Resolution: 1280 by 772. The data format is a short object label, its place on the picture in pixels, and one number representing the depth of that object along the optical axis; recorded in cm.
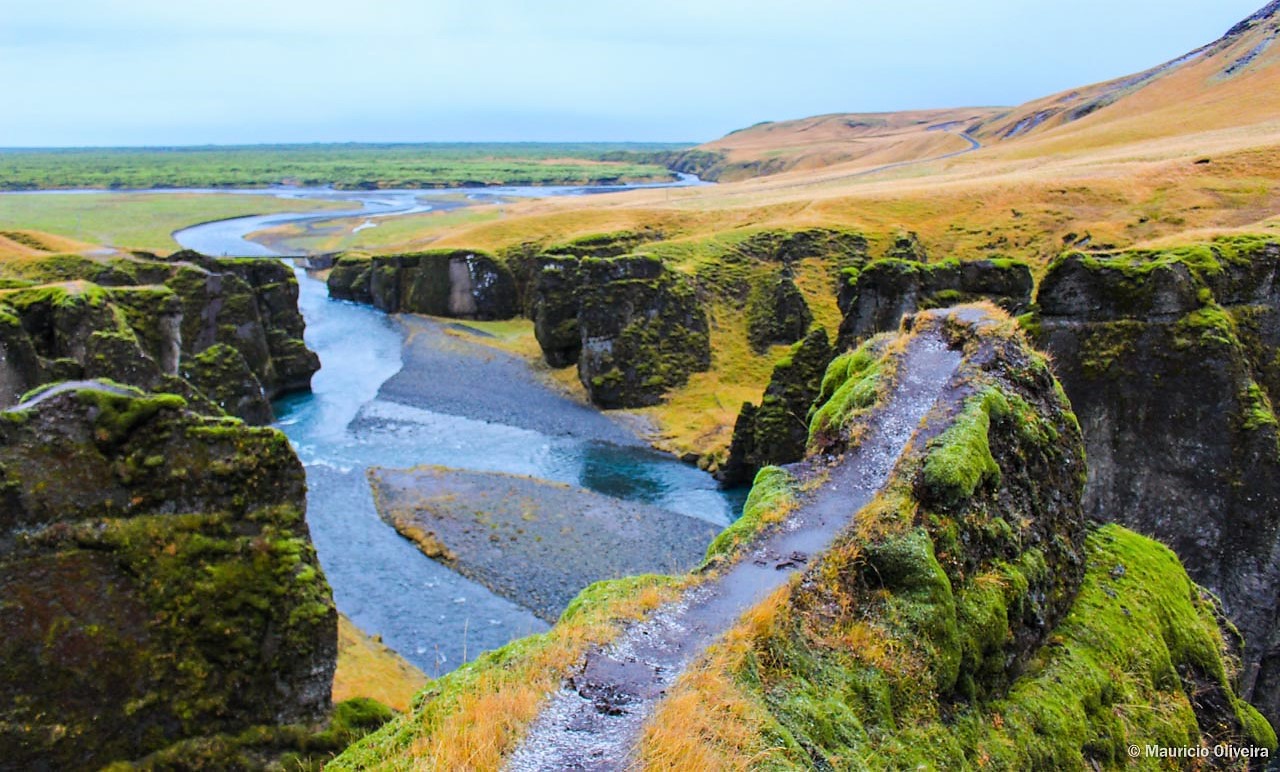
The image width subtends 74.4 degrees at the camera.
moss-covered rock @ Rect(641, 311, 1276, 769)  1098
